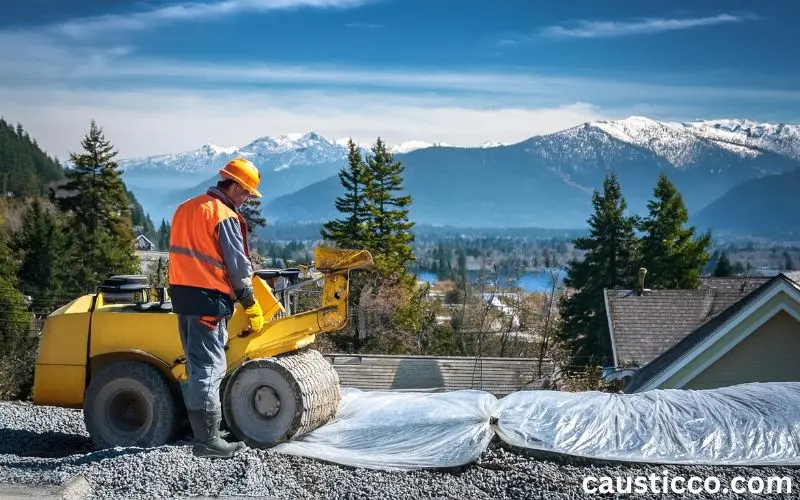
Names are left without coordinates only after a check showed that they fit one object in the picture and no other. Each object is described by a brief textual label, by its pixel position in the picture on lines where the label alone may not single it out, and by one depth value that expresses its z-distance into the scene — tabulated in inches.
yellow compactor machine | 288.7
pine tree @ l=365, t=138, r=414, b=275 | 1994.3
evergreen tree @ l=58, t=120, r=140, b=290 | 2050.9
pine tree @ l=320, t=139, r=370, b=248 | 2004.2
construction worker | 256.4
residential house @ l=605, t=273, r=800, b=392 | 551.8
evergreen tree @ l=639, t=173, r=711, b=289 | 2066.9
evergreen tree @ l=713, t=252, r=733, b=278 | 2896.2
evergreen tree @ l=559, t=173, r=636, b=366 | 1852.9
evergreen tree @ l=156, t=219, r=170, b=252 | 5147.6
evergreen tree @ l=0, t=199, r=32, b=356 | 1455.5
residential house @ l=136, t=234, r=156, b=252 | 4697.3
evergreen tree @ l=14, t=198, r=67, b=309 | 2050.9
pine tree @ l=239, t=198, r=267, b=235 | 1726.7
